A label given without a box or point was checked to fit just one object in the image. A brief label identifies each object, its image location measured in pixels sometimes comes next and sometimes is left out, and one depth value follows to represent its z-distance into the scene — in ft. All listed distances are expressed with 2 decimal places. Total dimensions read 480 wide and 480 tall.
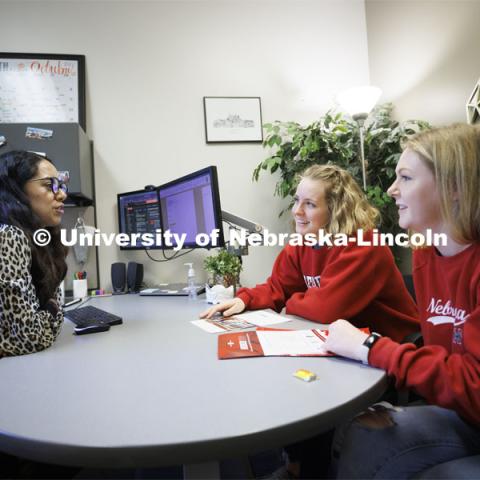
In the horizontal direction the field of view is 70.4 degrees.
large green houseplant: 6.58
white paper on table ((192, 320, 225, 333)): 3.36
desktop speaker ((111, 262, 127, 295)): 6.66
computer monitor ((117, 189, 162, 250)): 6.57
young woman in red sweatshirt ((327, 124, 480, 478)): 2.15
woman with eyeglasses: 2.72
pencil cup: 6.25
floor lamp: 6.47
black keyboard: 3.46
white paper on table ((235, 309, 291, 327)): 3.62
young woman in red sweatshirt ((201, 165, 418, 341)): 3.53
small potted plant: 5.03
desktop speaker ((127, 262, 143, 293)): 6.61
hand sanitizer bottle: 5.52
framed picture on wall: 7.55
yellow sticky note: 2.12
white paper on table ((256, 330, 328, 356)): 2.61
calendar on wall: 6.91
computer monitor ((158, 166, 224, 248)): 5.09
